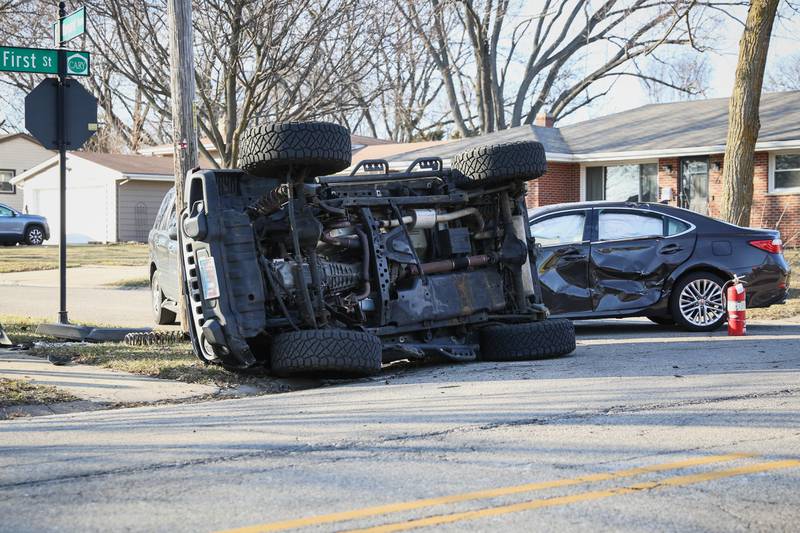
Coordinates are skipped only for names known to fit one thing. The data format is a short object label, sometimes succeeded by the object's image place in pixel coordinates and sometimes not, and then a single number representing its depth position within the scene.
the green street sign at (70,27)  11.72
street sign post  11.72
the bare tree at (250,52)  18.45
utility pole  11.36
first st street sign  11.40
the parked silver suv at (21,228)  39.03
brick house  28.28
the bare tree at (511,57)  37.78
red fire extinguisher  11.75
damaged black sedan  12.35
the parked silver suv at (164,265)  12.74
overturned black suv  8.62
